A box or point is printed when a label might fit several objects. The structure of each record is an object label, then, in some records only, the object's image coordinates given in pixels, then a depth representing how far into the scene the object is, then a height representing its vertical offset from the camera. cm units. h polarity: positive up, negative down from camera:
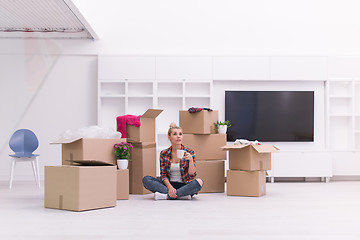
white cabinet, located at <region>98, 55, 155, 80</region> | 661 +75
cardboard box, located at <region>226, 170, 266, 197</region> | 476 -62
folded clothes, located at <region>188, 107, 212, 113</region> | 521 +13
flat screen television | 671 +10
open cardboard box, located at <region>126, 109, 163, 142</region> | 505 -9
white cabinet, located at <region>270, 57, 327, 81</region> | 671 +77
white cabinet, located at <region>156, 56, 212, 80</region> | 664 +76
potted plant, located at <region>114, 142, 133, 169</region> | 463 -31
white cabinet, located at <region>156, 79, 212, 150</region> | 676 +31
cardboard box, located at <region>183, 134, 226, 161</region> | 521 -27
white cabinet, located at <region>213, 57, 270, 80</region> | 668 +76
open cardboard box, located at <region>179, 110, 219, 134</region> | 520 +1
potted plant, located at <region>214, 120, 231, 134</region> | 530 -7
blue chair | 603 -27
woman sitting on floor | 444 -52
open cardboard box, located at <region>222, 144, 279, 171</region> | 478 -36
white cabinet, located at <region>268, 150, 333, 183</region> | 650 -57
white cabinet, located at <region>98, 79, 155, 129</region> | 673 +30
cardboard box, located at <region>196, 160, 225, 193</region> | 512 -58
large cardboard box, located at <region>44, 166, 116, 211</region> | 369 -53
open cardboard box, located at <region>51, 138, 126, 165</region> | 437 -26
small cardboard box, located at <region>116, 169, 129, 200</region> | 453 -61
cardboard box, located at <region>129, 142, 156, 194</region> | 500 -47
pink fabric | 507 +0
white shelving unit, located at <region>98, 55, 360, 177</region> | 660 +54
